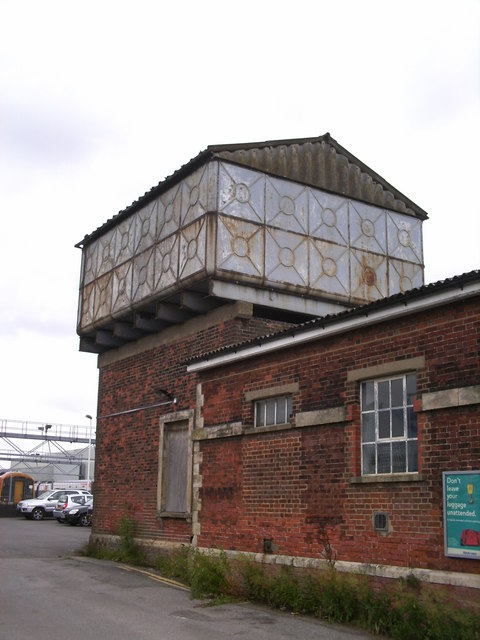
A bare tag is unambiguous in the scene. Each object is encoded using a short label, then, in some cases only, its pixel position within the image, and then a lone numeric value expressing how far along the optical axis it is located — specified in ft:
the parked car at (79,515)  119.03
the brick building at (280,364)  33.78
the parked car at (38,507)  133.49
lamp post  192.22
